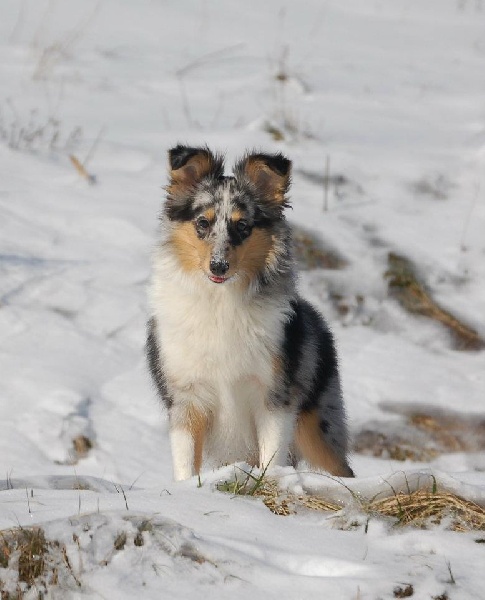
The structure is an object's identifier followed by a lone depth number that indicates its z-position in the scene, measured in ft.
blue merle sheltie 33.81
